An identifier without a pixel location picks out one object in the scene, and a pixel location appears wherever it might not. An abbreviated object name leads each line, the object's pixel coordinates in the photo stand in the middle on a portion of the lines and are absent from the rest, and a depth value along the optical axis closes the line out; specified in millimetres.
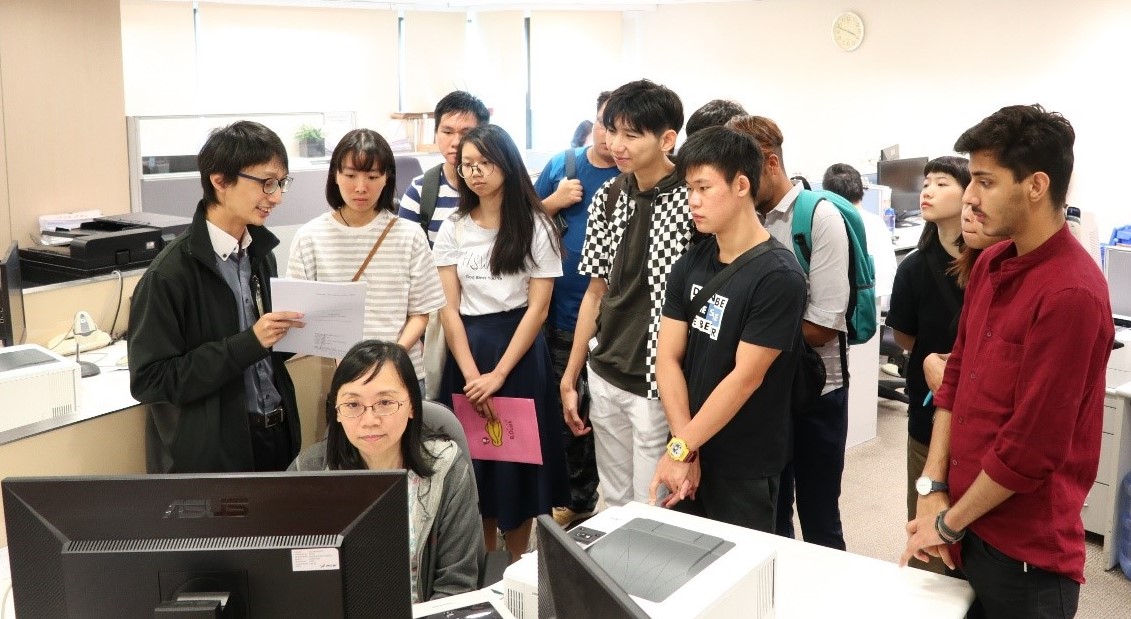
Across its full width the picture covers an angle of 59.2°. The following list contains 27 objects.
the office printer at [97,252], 3475
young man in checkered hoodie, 2615
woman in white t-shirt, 2926
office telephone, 3279
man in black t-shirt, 2250
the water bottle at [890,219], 6480
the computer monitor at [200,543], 1380
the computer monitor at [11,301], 2959
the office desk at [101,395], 2461
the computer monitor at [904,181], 6773
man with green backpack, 2604
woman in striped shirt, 2717
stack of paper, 4145
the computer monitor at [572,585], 1143
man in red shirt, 1713
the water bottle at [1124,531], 3367
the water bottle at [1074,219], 2579
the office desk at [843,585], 1811
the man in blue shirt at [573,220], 3186
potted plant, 7746
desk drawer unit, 3498
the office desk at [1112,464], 3449
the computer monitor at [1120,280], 3949
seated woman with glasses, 2037
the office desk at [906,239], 5810
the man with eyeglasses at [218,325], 2168
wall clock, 8406
